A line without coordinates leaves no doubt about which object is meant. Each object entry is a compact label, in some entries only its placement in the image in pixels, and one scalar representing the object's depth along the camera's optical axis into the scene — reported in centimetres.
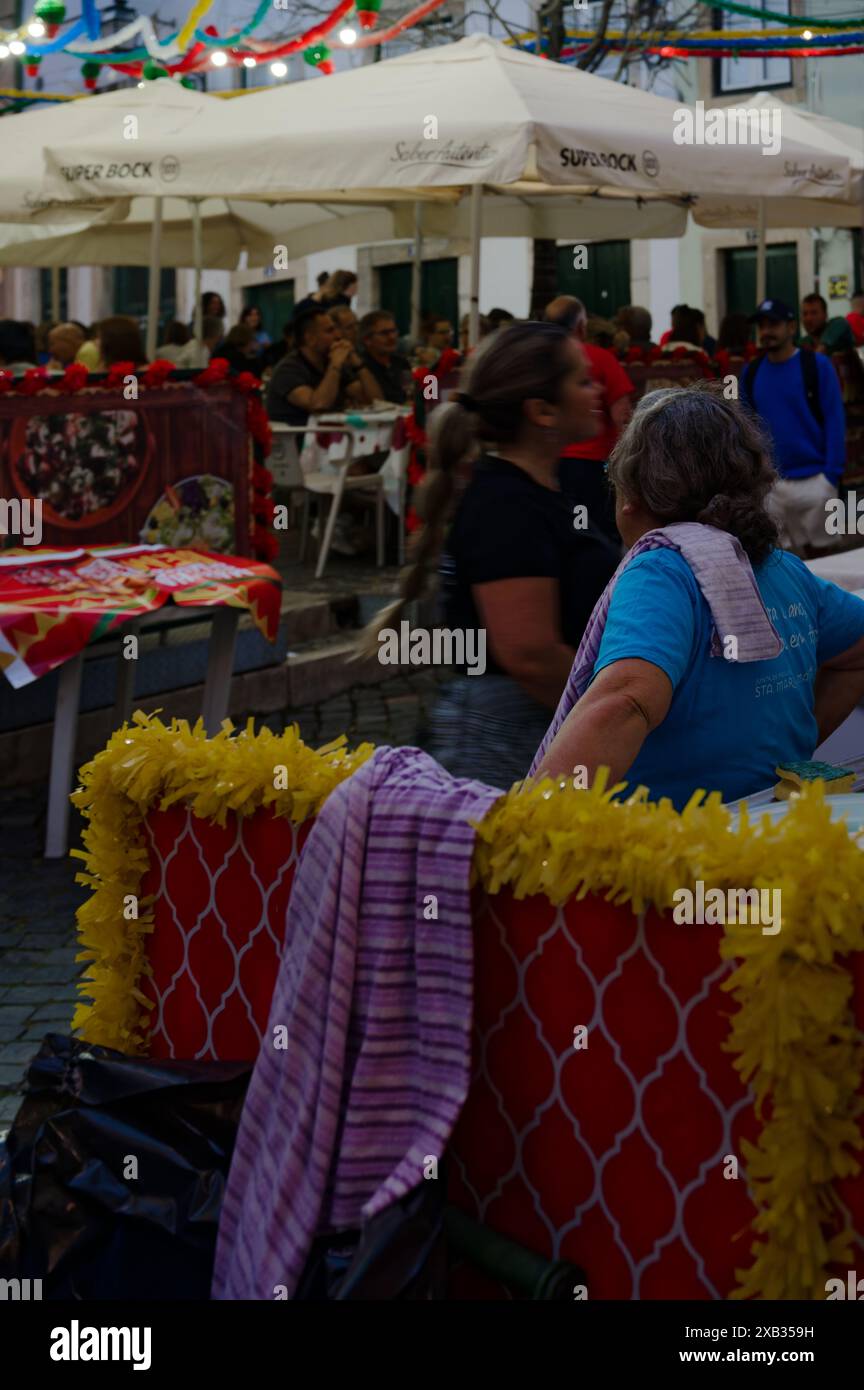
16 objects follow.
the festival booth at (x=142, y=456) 816
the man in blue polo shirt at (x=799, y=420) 1085
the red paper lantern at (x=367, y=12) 1340
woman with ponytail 363
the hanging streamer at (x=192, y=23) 1374
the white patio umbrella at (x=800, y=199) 1130
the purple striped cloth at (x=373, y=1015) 261
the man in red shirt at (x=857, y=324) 1633
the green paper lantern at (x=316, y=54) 1662
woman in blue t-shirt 289
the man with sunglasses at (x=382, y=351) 1372
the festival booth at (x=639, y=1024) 229
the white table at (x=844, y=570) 536
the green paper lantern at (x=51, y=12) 1430
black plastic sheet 283
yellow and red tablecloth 638
